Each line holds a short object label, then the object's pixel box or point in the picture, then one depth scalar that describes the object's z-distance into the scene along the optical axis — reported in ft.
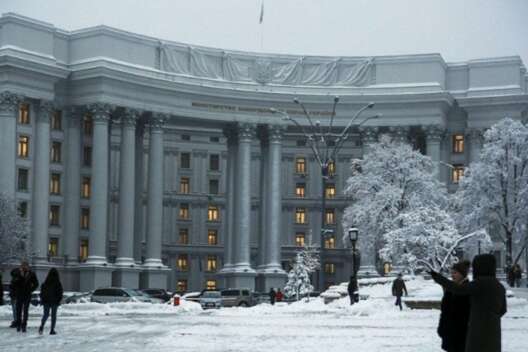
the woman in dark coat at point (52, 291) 94.43
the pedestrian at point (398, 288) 159.06
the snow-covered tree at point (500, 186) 248.32
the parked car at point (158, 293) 264.44
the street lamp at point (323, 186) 175.63
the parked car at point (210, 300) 246.06
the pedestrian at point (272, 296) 256.73
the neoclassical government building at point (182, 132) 296.30
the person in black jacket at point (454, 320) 47.62
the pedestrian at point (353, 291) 185.16
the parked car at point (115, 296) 218.59
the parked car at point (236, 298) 253.85
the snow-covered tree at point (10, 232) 260.01
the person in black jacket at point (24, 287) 99.50
